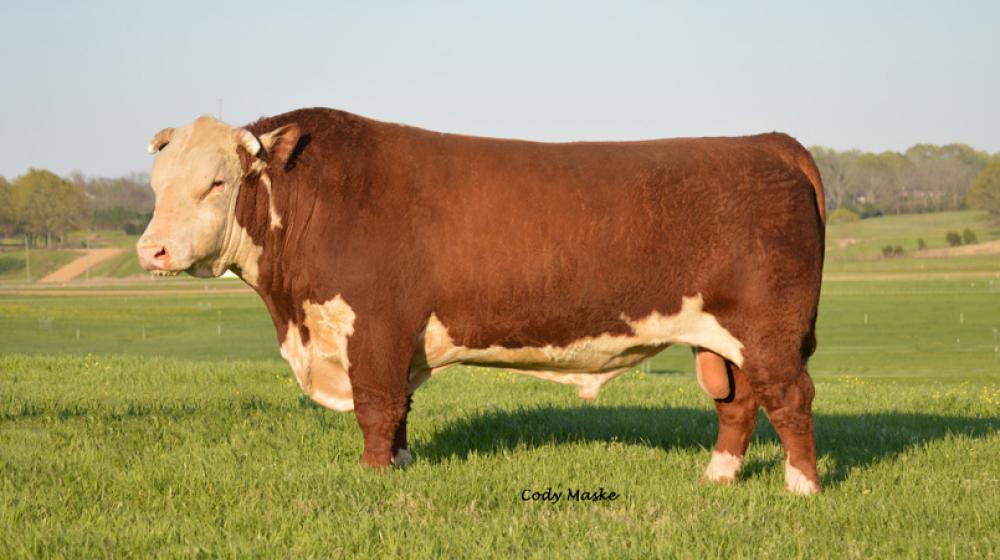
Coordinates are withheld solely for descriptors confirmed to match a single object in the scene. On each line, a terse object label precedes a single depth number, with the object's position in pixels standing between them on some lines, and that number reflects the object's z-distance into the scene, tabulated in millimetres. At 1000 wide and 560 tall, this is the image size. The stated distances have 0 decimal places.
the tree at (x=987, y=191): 157750
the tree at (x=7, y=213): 150500
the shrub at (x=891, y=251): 127450
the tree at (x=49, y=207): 147000
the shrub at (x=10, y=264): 118225
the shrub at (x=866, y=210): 182000
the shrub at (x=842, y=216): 162500
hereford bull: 6523
